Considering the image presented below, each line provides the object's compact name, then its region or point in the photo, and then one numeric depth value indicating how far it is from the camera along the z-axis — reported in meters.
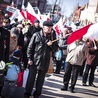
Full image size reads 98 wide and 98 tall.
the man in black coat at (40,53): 4.96
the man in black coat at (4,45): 3.90
